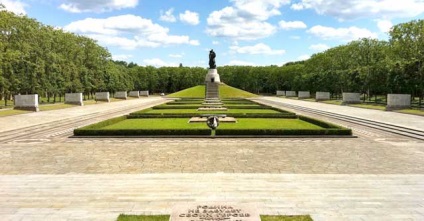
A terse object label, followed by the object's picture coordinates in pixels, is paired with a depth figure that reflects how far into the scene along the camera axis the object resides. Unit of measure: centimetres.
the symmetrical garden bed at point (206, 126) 2245
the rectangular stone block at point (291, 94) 10689
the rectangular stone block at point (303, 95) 9200
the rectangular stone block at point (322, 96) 7569
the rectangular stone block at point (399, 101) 4438
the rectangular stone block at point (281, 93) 11691
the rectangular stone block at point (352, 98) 6132
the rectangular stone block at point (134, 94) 10181
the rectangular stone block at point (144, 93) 11375
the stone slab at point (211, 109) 4291
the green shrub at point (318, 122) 2462
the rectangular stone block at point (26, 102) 4362
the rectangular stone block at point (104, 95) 7231
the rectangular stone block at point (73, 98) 5791
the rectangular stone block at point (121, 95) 8646
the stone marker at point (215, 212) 625
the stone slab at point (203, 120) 2947
